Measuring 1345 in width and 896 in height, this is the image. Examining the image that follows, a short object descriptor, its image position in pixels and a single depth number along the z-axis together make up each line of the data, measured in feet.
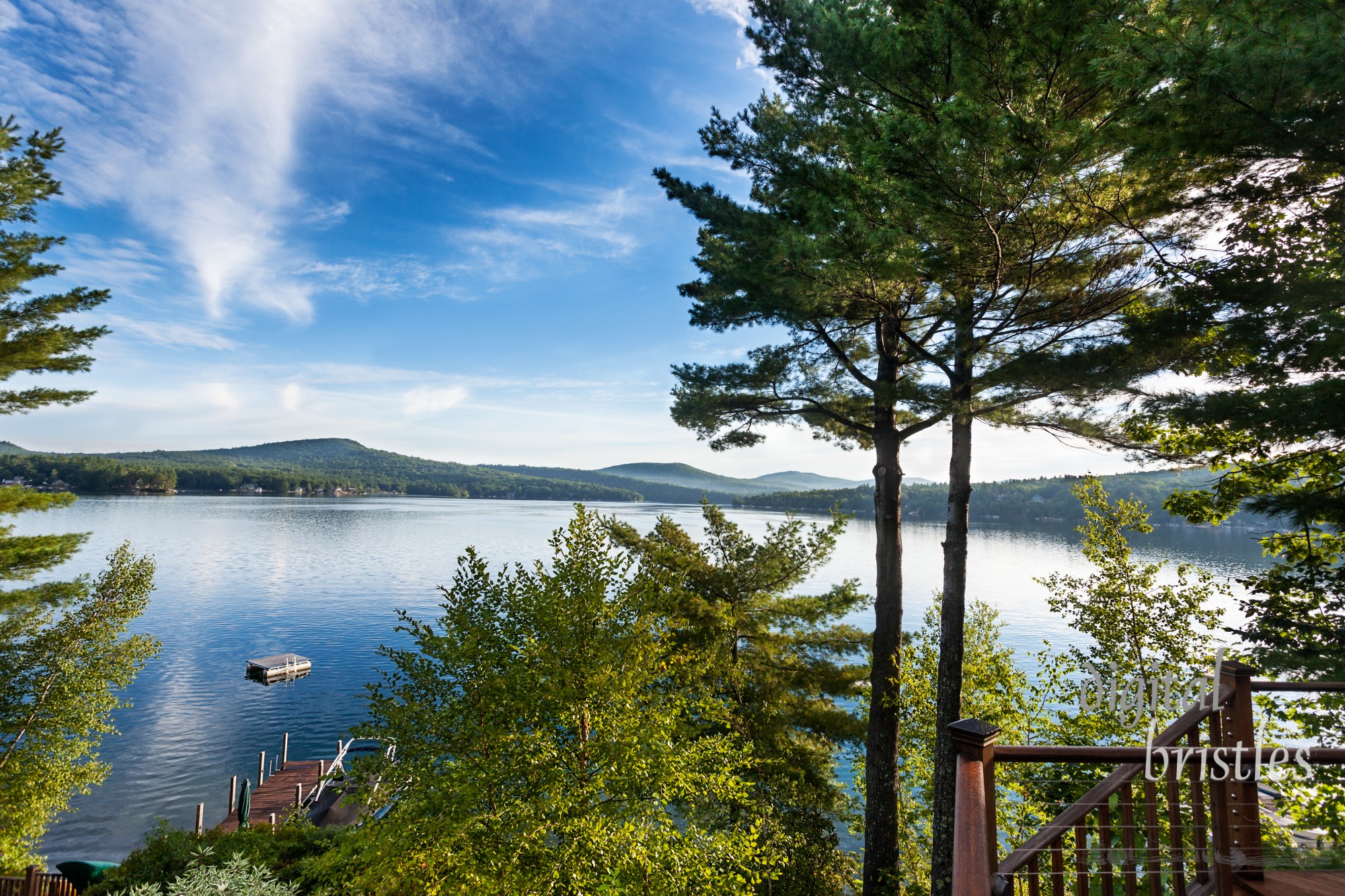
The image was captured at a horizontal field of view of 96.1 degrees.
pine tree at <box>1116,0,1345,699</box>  12.20
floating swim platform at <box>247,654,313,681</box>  83.46
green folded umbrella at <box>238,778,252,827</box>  46.42
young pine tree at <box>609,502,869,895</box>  35.17
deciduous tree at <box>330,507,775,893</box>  22.90
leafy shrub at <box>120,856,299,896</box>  24.31
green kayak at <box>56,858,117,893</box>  36.11
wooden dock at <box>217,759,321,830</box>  49.65
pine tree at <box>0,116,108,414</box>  35.53
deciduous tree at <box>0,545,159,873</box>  37.73
